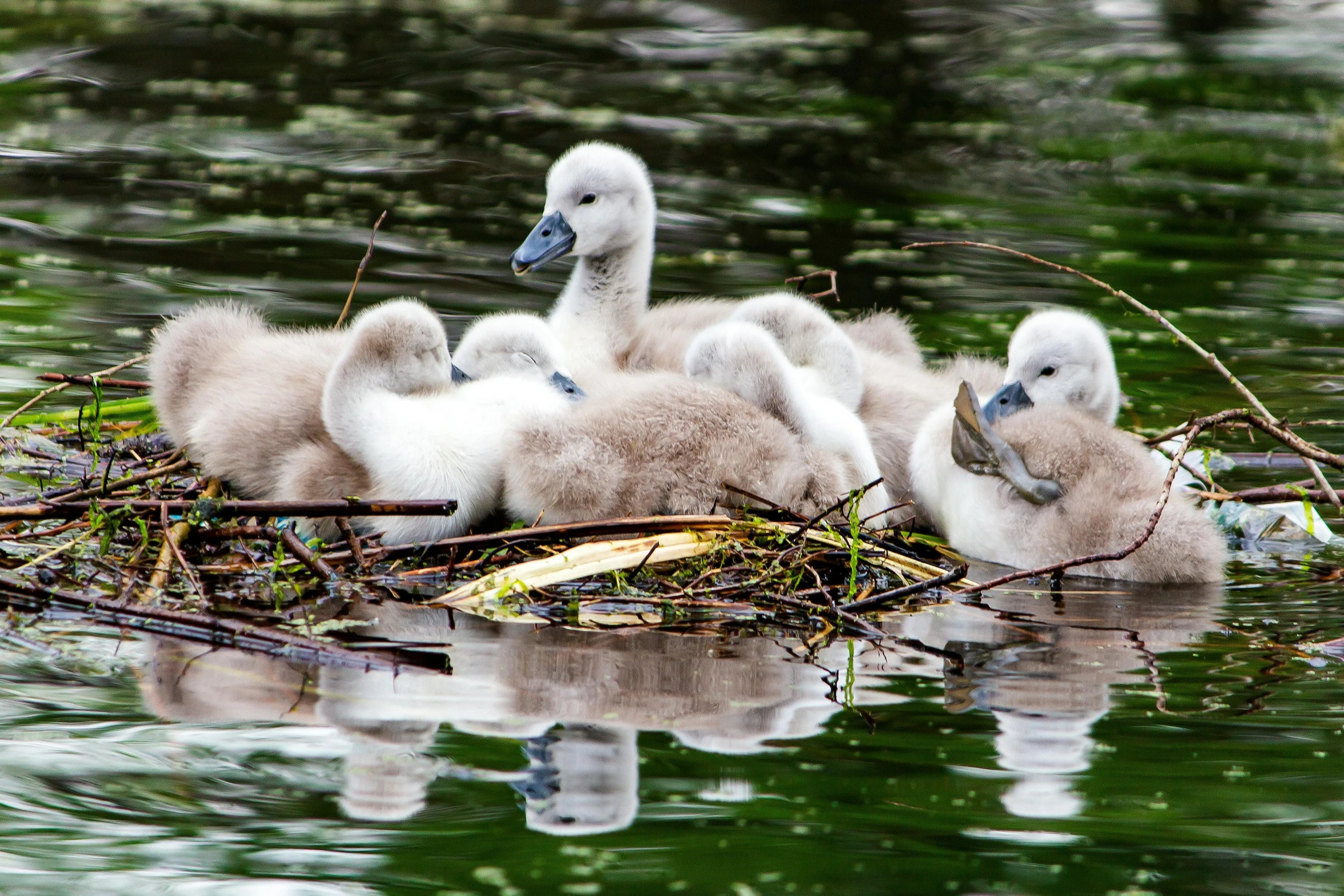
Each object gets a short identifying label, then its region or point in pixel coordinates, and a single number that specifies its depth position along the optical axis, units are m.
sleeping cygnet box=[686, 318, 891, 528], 10.73
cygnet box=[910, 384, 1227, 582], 10.47
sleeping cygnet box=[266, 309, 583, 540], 10.54
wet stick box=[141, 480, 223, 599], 8.93
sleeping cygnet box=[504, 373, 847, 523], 10.10
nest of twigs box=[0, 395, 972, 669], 9.02
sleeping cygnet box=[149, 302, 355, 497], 10.59
